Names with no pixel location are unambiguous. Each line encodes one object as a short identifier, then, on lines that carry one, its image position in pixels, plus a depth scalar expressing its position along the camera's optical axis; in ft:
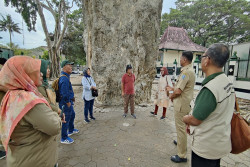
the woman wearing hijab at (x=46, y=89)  6.30
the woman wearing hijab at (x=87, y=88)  12.37
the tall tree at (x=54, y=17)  41.65
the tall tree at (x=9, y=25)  112.78
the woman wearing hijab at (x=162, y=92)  13.34
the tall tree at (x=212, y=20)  57.67
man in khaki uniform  7.51
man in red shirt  13.89
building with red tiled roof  54.63
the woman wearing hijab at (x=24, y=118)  3.60
